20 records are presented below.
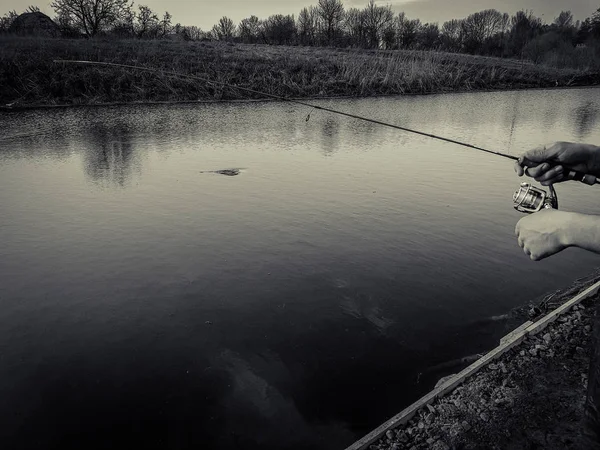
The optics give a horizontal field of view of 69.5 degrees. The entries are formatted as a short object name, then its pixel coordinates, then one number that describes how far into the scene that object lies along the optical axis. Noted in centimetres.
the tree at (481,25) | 8341
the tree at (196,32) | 7126
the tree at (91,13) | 3866
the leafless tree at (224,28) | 7575
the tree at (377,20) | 7050
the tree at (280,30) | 6271
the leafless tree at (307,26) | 6438
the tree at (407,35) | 6694
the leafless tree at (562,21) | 11274
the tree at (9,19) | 4309
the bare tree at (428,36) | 7415
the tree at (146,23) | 4425
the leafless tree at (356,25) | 6884
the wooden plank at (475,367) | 246
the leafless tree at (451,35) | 7075
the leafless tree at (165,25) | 4691
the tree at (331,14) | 7019
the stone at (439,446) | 240
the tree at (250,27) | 6468
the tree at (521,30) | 6521
